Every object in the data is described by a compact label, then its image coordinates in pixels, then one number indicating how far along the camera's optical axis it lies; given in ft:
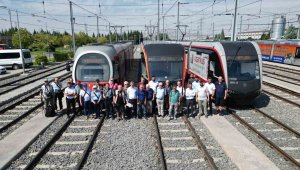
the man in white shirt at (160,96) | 34.76
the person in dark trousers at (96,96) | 34.53
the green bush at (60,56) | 140.35
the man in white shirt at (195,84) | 36.91
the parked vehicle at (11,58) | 97.35
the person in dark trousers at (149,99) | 34.53
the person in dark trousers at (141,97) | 34.12
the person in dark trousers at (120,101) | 33.58
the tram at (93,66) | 40.24
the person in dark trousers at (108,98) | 34.04
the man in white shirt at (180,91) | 35.22
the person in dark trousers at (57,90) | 37.48
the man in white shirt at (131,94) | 34.35
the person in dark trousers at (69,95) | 35.12
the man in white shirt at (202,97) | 35.17
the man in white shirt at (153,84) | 36.17
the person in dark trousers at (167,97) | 35.50
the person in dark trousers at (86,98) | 35.12
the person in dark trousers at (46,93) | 35.76
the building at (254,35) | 439.47
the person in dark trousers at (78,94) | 36.46
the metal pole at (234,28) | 65.36
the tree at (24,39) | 178.40
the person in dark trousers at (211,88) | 36.24
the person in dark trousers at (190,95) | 35.46
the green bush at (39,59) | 115.14
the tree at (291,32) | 265.91
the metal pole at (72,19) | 80.72
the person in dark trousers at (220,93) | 35.78
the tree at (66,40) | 251.60
